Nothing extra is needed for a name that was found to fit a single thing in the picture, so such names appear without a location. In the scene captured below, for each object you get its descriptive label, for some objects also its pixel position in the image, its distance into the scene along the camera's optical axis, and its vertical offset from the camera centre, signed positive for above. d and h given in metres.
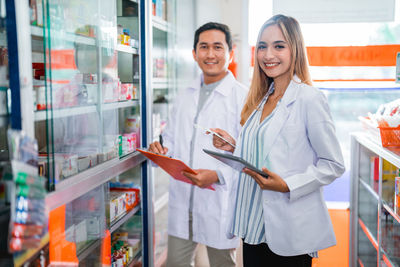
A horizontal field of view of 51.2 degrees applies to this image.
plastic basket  2.54 -0.29
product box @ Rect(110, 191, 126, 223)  2.63 -0.74
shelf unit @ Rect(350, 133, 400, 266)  2.79 -0.91
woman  1.86 -0.34
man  2.72 -0.38
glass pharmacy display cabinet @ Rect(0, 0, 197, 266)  1.60 -0.15
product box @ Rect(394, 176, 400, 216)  2.46 -0.64
